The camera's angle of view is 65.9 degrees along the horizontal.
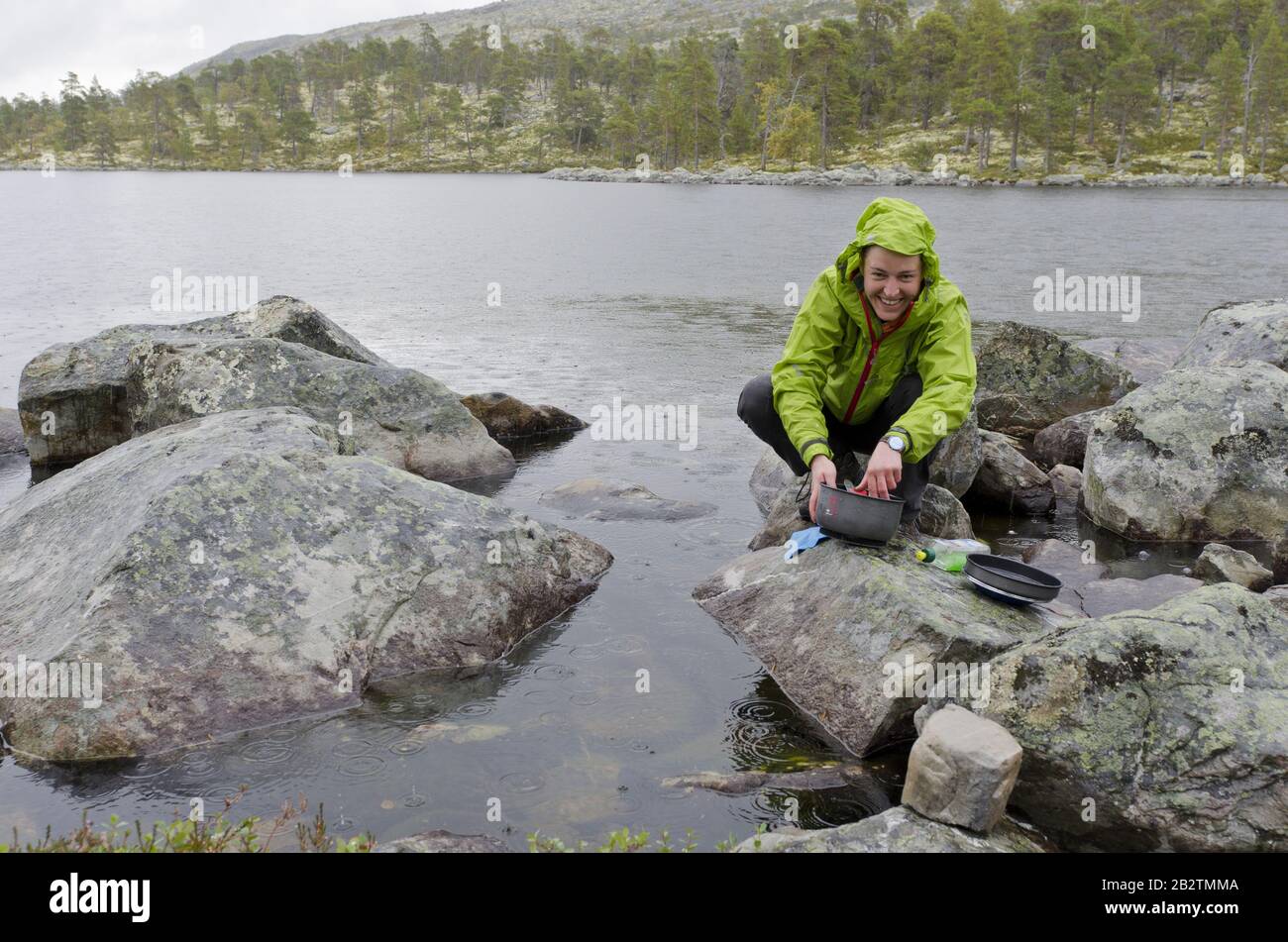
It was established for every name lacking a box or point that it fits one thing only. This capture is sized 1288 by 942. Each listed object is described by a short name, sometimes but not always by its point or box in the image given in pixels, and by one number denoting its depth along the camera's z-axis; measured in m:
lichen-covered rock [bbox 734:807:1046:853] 4.40
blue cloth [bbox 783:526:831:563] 7.18
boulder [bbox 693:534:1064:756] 5.86
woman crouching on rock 6.56
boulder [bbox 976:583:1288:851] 4.63
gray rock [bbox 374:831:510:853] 4.42
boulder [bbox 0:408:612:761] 5.64
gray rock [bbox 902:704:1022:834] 4.53
